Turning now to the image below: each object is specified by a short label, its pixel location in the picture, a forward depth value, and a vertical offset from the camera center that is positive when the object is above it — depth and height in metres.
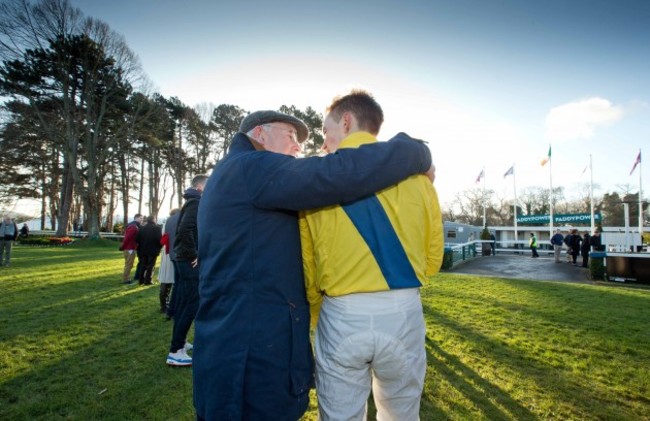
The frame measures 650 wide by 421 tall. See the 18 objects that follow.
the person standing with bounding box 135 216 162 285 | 9.56 -0.49
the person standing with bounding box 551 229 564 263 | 19.19 -0.91
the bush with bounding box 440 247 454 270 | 16.00 -1.59
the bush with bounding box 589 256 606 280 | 13.77 -1.67
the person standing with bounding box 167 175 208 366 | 4.06 -0.62
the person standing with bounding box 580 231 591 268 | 17.46 -1.13
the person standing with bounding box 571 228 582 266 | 18.53 -0.99
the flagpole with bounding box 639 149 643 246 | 23.62 +2.82
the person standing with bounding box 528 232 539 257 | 22.23 -1.20
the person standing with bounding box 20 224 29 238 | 27.80 -0.77
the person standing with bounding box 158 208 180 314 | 6.38 -0.79
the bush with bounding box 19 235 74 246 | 25.84 -1.39
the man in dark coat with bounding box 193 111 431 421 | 1.37 -0.20
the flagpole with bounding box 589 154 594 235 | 27.98 +5.08
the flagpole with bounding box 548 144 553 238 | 30.26 +5.03
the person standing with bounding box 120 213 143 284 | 10.33 -0.72
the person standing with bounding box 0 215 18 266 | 13.05 -0.57
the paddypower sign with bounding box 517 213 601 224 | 35.97 +0.98
